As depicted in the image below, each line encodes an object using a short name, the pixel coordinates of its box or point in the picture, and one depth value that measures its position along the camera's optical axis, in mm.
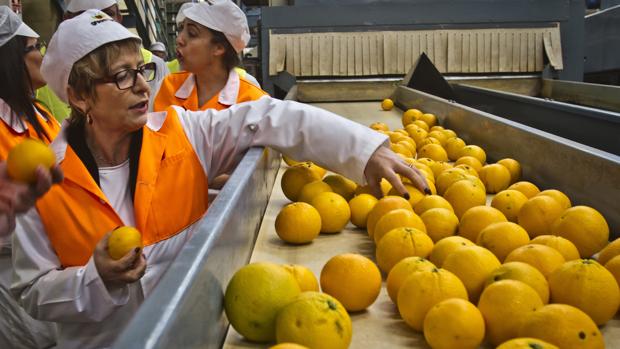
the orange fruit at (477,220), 1789
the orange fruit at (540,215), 1834
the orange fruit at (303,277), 1429
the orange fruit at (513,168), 2648
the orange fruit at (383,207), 1909
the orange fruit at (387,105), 5852
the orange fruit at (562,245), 1542
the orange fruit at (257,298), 1229
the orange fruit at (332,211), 1993
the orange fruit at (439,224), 1819
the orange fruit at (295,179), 2334
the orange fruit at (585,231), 1663
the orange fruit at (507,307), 1203
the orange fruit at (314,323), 1128
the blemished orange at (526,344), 1021
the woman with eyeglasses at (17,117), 2293
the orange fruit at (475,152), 2980
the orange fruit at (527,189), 2212
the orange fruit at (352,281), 1394
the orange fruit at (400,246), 1600
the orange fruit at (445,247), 1559
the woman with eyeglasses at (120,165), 1655
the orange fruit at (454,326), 1161
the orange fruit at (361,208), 2064
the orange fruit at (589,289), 1279
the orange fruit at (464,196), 2070
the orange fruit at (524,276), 1320
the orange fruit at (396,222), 1744
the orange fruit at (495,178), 2514
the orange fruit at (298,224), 1869
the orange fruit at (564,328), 1119
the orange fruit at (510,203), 2010
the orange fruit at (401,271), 1400
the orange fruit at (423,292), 1271
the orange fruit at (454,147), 3230
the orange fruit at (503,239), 1607
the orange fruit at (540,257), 1434
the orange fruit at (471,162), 2732
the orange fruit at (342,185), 2275
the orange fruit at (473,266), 1400
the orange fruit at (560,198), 1958
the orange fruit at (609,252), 1512
